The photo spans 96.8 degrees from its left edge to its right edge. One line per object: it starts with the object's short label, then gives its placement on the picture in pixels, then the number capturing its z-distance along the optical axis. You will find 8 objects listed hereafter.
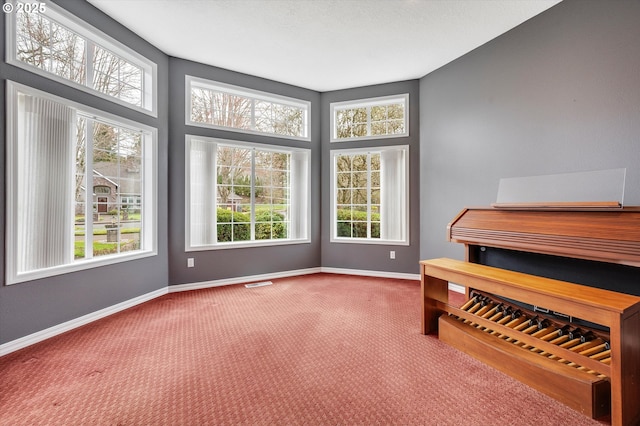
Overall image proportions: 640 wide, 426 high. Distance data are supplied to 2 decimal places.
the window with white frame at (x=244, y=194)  3.95
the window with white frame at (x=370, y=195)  4.46
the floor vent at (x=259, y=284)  4.05
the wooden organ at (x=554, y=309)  1.47
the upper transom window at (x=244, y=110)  4.02
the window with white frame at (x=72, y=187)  2.29
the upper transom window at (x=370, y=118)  4.50
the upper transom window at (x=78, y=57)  2.36
